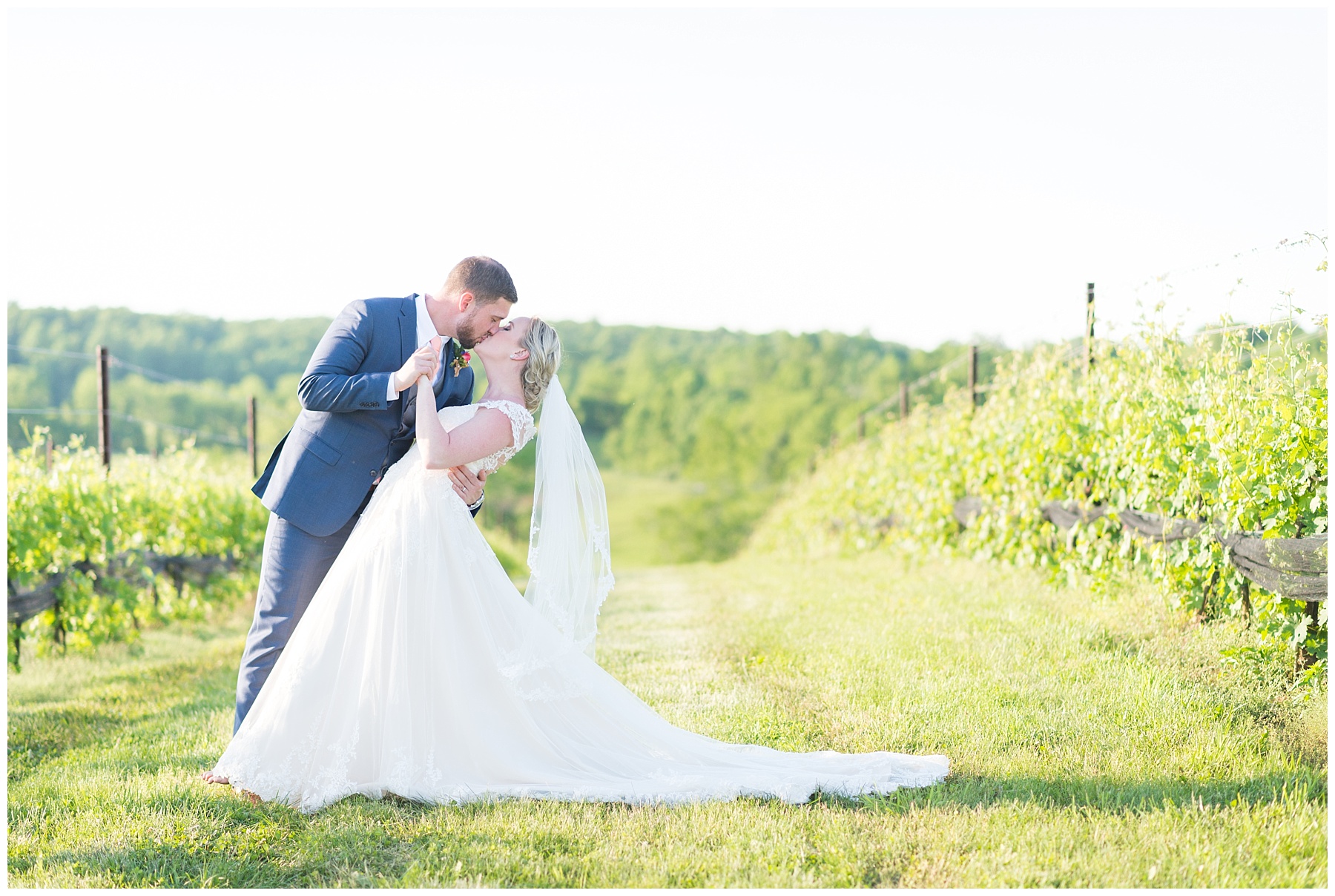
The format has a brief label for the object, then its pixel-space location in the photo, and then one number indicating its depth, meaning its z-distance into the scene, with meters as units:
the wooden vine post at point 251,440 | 14.54
